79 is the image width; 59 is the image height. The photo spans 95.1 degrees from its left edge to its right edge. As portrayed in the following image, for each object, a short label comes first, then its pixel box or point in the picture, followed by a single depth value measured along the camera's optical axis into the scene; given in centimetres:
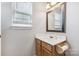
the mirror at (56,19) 129
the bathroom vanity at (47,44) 130
